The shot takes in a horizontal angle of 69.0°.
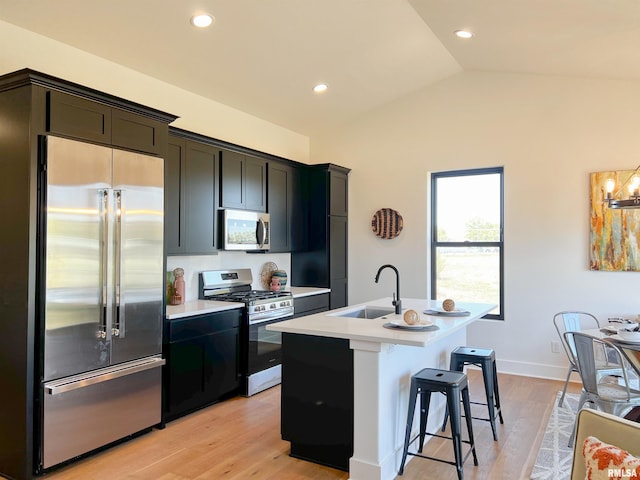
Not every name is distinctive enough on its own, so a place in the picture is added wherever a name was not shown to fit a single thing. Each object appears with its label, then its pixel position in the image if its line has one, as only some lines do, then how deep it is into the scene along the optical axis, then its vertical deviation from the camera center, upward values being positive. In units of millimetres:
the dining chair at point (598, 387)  2992 -943
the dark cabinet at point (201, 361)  3633 -951
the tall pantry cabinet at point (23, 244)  2713 +20
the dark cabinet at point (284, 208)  5328 +473
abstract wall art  4531 +159
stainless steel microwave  4574 +182
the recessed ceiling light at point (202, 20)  3475 +1722
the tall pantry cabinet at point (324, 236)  5809 +149
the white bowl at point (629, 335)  2982 -576
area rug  2852 -1371
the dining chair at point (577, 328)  3627 -791
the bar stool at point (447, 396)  2703 -915
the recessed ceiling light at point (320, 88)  5141 +1790
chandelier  3023 +322
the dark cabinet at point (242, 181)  4609 +691
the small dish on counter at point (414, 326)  2771 -475
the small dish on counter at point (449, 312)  3375 -474
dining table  2785 -614
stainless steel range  4324 -709
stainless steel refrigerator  2779 -312
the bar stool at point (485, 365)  3330 -863
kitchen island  2670 -856
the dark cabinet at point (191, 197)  4020 +459
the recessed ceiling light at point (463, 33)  4109 +1916
